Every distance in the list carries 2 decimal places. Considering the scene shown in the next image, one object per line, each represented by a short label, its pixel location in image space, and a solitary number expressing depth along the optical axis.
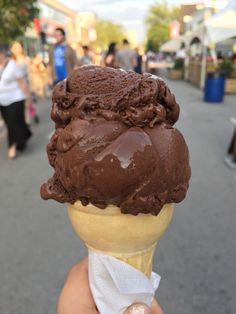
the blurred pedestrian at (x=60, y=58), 5.57
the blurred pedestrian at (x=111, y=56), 7.31
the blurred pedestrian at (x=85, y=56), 9.53
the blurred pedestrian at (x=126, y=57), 7.51
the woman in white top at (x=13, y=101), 3.91
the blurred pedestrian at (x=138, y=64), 8.49
